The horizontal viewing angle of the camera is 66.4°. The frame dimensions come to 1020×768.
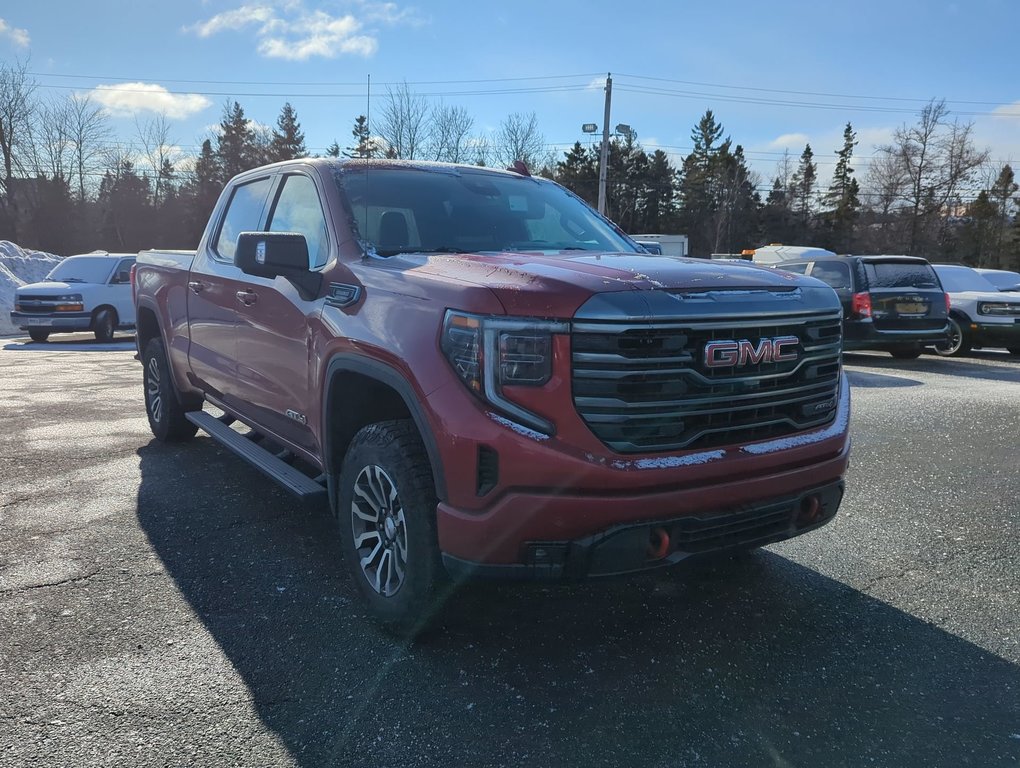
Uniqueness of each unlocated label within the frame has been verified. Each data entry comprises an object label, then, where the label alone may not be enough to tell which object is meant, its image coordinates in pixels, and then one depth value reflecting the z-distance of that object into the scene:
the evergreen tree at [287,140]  56.72
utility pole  32.03
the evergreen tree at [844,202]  68.12
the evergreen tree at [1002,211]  55.34
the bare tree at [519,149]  45.94
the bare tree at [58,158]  43.31
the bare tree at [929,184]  50.56
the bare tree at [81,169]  44.09
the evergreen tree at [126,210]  51.12
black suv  11.89
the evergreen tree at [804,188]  75.84
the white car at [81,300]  15.35
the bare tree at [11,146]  38.69
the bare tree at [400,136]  34.41
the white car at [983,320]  13.35
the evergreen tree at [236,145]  58.22
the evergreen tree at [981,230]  54.31
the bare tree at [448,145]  38.31
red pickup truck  2.53
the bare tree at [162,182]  54.47
